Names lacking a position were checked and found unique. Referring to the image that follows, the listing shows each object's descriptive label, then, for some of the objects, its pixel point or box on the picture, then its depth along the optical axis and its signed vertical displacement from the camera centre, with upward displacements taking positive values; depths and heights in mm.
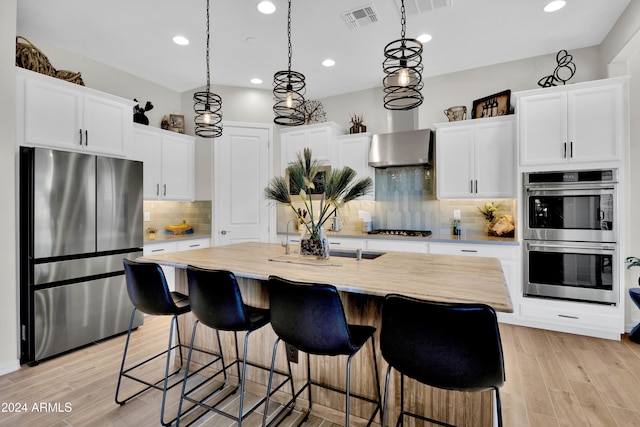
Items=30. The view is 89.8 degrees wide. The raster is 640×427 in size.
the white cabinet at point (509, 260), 3473 -503
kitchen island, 1496 -344
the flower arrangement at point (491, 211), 3992 +32
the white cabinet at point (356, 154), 4547 +855
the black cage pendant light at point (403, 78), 1897 +852
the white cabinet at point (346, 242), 4246 -383
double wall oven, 3111 -221
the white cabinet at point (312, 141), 4672 +1096
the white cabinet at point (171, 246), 3897 -427
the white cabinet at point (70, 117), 2762 +937
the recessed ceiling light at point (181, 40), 3419 +1874
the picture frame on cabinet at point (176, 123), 4742 +1359
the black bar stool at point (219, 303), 1688 -488
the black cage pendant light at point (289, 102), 2199 +800
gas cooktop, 4148 -255
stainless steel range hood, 4098 +856
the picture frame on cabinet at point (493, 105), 3779 +1315
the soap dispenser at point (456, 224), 4203 -139
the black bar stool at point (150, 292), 1916 -481
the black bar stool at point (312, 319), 1422 -487
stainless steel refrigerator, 2668 -290
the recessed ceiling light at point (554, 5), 2803 +1848
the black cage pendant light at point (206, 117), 2586 +806
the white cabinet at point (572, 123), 3090 +911
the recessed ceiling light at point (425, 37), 3357 +1868
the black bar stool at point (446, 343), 1133 -482
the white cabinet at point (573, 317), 3109 -1053
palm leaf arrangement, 2197 +188
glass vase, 2264 -223
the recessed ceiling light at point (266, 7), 2812 +1846
